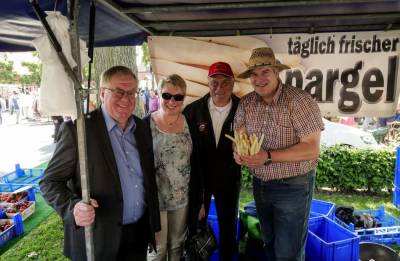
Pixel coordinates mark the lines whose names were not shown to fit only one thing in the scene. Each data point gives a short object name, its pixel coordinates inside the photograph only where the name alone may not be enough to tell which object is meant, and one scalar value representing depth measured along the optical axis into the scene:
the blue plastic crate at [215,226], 3.50
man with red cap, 3.07
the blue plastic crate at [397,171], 5.39
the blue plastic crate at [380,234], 4.05
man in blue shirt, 1.92
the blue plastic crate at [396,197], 5.69
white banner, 3.60
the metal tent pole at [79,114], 1.68
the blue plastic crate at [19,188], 6.01
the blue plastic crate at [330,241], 3.10
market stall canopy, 2.55
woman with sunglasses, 2.64
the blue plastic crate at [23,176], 7.19
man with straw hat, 2.34
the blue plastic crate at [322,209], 3.90
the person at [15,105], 20.88
